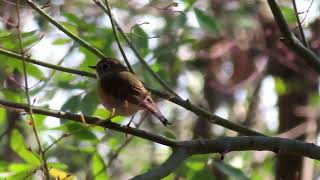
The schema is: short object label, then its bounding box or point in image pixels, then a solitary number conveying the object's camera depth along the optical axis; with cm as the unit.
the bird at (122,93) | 596
